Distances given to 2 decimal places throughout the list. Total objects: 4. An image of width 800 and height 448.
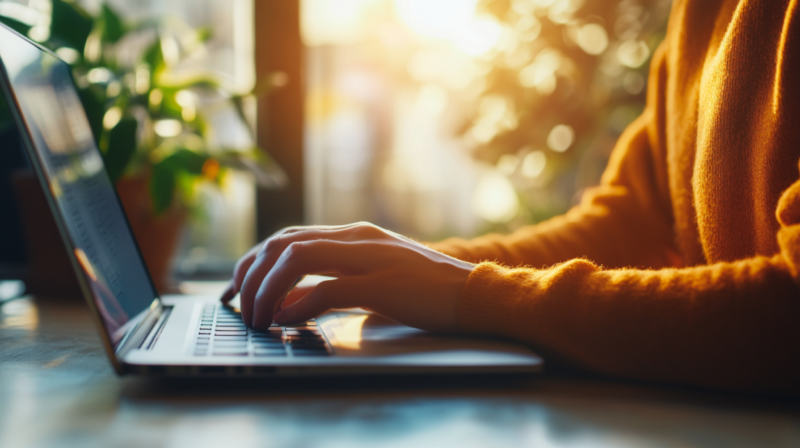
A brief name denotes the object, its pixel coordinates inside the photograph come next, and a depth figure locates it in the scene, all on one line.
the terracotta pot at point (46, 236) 0.99
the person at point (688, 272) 0.39
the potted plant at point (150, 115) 0.98
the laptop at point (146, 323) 0.37
